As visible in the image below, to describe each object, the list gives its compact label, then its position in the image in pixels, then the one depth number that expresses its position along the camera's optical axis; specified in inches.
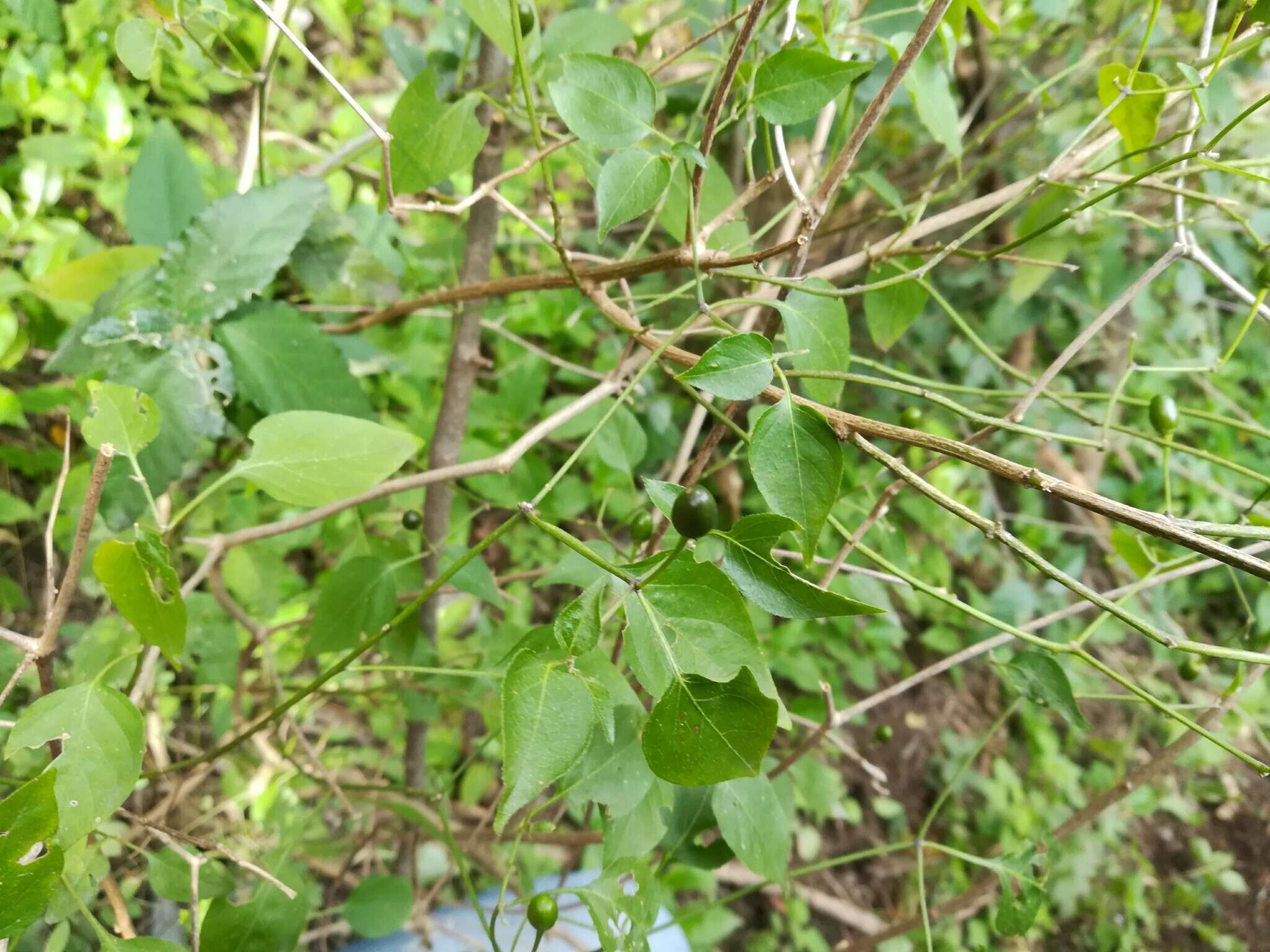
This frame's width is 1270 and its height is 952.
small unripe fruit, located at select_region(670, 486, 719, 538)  6.3
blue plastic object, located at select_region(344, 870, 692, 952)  12.5
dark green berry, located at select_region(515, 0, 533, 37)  9.7
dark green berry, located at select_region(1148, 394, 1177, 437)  8.3
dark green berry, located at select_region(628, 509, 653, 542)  9.7
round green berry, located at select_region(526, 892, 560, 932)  8.1
